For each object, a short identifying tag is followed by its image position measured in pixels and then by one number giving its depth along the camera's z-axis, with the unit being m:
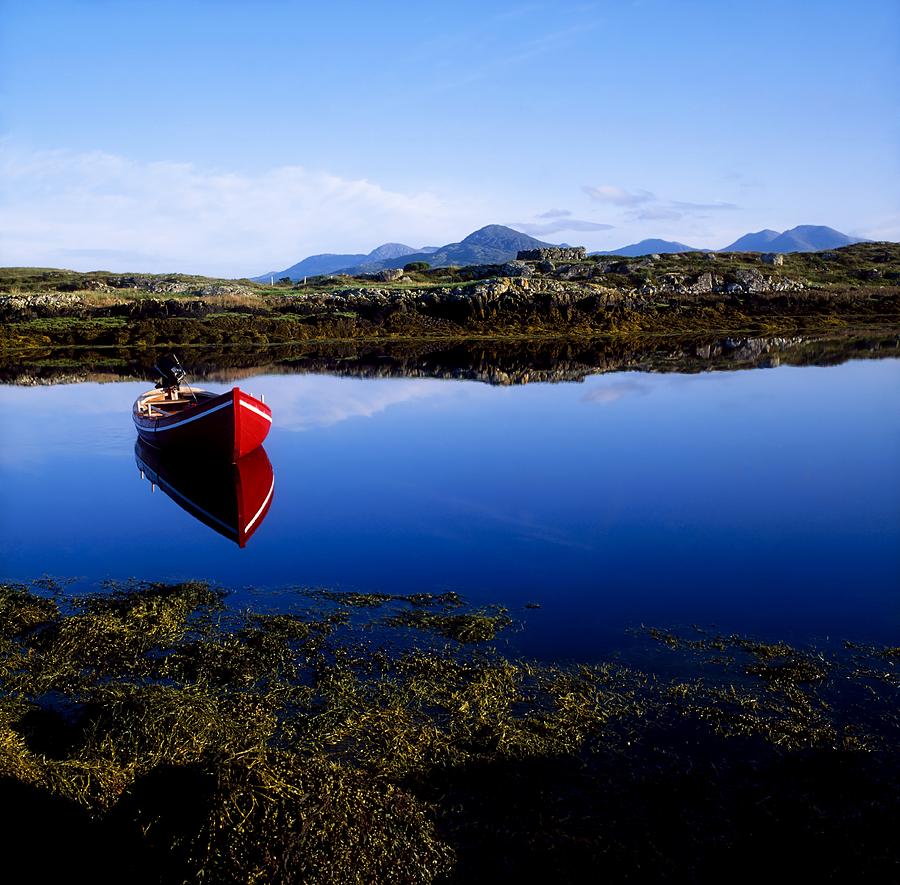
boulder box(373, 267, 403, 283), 87.21
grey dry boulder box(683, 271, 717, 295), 69.85
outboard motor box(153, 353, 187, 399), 24.05
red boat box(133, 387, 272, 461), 18.52
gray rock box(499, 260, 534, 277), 79.11
